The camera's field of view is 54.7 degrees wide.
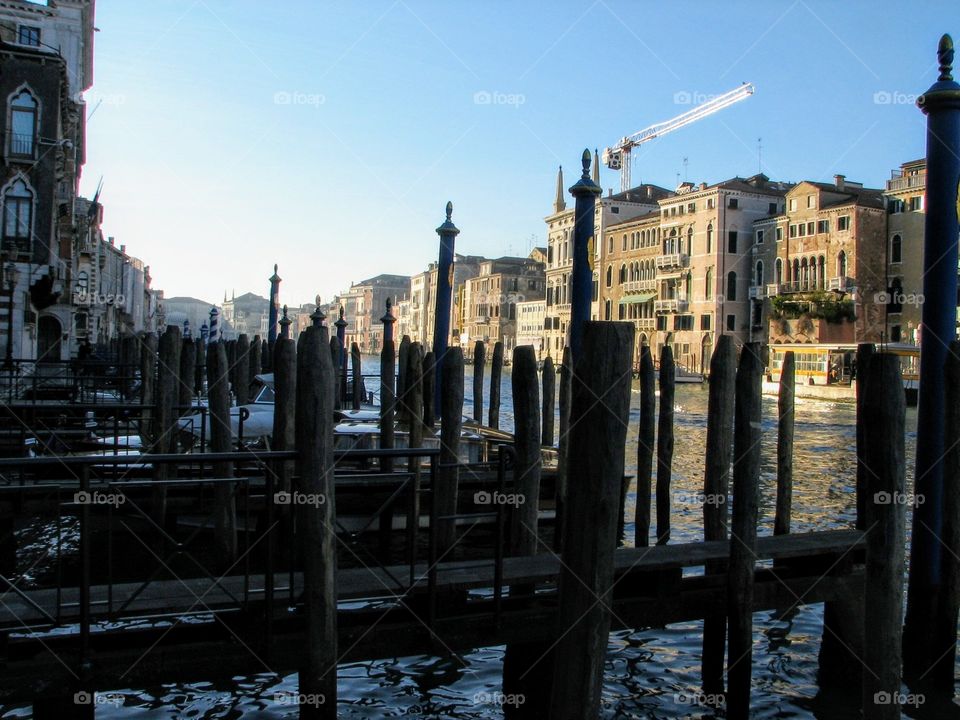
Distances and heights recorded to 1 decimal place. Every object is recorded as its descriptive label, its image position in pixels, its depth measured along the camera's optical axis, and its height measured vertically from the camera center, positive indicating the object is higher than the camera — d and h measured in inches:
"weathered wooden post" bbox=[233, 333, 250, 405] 411.5 -10.3
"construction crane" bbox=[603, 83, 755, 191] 3718.0 +880.0
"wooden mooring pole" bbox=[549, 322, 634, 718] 164.4 -28.4
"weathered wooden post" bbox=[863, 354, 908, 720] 197.8 -45.8
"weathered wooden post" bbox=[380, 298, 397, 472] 427.2 -22.1
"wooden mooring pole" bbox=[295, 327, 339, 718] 190.7 -37.6
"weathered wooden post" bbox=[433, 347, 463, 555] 319.6 -21.5
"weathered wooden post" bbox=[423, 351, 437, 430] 480.7 -15.7
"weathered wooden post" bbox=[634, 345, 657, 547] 378.6 -35.3
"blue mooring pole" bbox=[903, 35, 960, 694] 255.0 -3.6
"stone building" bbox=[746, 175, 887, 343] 1845.5 +215.1
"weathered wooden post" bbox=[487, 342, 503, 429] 637.9 -20.1
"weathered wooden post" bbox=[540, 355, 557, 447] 480.7 -16.4
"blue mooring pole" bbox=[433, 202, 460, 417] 636.7 +49.1
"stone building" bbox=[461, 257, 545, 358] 3548.2 +266.5
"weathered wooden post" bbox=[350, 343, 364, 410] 688.3 -13.7
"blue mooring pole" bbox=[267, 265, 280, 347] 1055.0 +59.6
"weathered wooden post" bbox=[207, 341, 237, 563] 319.9 -43.1
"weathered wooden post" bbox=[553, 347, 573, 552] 393.9 -40.0
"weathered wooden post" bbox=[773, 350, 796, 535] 364.8 -39.2
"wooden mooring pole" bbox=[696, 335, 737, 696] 301.7 -19.2
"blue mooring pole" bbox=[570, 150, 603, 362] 426.0 +54.5
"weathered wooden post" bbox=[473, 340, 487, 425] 674.8 -12.1
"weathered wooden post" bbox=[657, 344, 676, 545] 394.6 -41.4
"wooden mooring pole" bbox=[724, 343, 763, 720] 244.2 -54.0
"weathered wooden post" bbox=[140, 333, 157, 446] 432.1 -10.5
